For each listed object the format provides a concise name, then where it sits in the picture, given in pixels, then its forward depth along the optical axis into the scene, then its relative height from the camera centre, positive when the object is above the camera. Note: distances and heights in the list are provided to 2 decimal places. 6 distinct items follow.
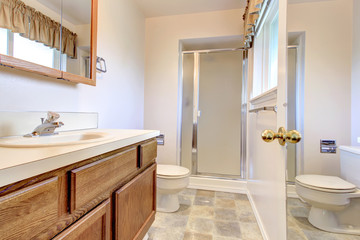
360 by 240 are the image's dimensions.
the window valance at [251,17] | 1.34 +0.97
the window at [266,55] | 1.34 +0.66
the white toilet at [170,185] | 1.62 -0.65
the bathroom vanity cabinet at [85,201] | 0.38 -0.26
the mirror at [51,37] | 0.80 +0.49
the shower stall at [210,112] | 2.42 +0.15
